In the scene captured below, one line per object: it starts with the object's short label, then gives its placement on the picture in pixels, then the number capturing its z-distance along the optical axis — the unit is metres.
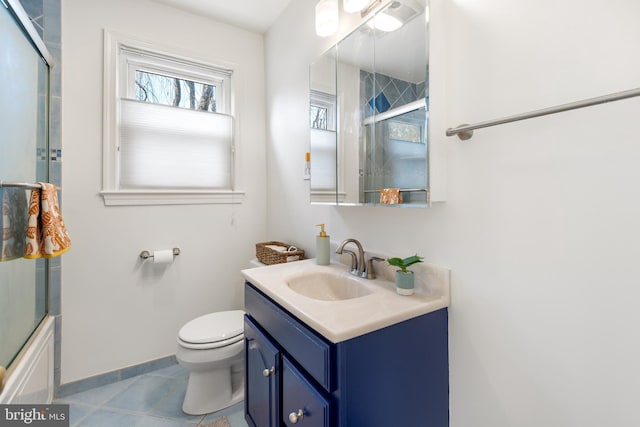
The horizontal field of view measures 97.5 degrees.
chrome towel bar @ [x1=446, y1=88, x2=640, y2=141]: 0.58
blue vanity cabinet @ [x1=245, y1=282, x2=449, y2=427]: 0.76
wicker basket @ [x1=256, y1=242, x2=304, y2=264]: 1.73
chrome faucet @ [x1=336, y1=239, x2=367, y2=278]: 1.27
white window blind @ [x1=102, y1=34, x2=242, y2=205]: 1.78
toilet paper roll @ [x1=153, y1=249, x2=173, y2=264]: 1.85
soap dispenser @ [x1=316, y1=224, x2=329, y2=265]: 1.48
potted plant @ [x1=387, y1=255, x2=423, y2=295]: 1.01
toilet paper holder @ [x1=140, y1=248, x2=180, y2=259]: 1.86
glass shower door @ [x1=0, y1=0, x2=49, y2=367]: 1.08
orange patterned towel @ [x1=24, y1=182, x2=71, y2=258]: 1.10
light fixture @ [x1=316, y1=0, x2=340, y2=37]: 1.36
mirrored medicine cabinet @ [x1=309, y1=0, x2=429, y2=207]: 1.03
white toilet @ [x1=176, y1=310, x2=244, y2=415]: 1.47
